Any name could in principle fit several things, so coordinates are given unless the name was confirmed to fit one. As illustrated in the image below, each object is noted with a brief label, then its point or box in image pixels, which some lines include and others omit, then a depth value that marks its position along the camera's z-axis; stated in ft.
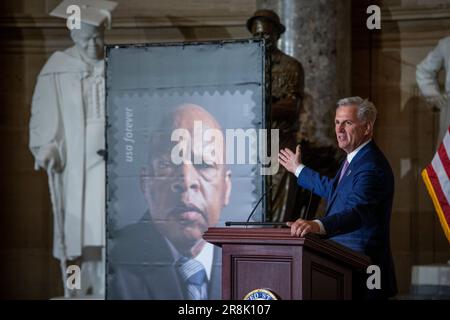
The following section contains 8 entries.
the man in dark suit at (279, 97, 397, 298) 26.45
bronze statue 41.60
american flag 37.92
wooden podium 22.81
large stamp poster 35.76
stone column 44.50
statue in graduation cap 45.38
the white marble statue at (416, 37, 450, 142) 43.85
